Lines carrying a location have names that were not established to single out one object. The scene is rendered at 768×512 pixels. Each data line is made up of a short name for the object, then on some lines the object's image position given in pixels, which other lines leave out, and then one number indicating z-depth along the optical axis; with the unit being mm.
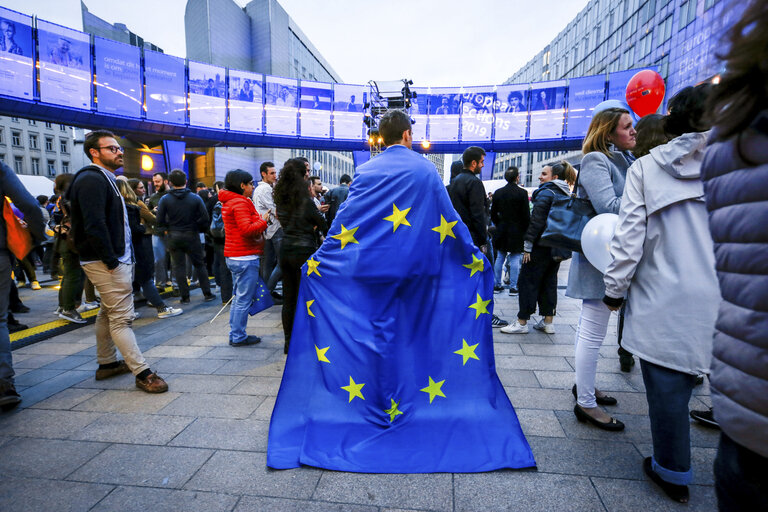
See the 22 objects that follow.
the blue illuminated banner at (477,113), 24281
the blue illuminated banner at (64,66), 17141
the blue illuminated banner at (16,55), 15906
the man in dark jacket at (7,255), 3121
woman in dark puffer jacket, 794
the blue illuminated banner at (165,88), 20484
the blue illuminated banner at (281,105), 24250
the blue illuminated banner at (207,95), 21984
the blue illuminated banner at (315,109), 24844
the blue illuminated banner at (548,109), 23281
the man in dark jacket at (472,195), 4965
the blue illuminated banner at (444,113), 24719
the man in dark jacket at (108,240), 3178
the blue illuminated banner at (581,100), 22500
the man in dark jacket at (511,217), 6441
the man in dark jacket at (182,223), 6285
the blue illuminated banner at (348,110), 25125
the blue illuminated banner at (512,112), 23859
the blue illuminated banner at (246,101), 23297
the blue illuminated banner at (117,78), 18875
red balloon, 4574
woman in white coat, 1852
